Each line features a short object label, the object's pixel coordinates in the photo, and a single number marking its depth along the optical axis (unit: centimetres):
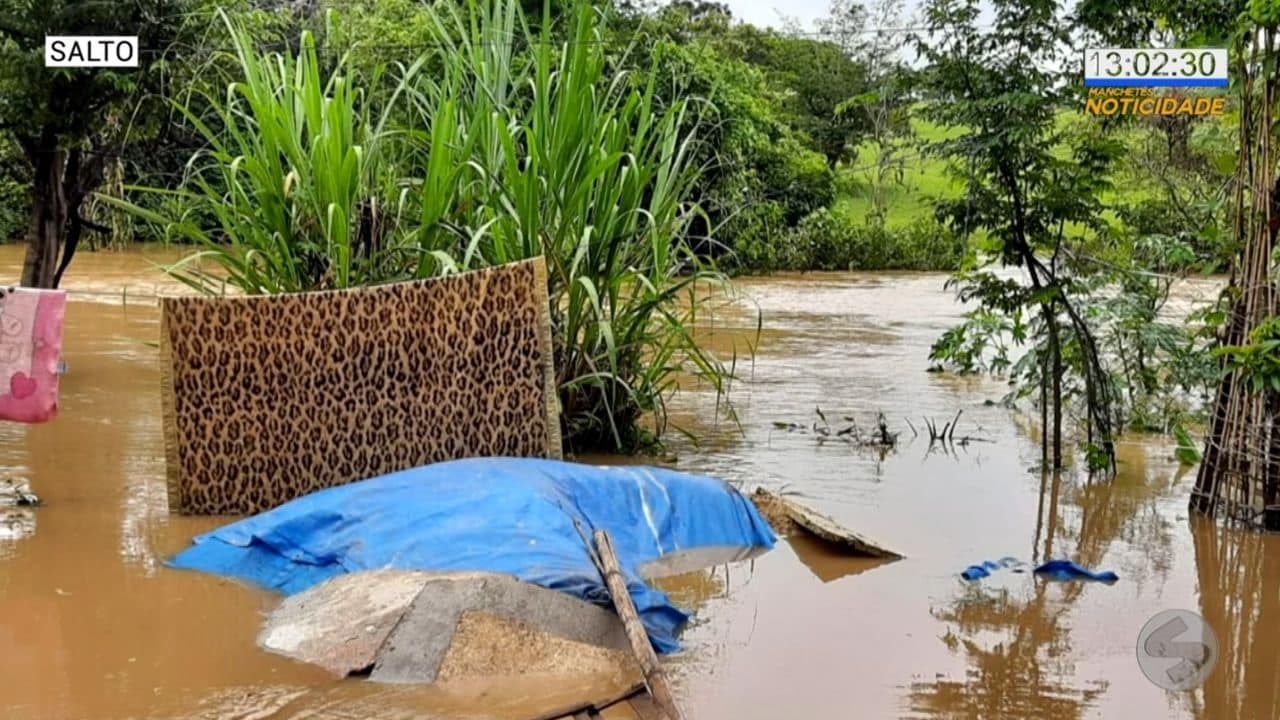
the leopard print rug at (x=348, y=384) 540
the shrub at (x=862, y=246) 2402
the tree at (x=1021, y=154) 636
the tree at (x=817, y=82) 2722
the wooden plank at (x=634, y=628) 328
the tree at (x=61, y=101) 836
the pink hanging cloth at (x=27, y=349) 527
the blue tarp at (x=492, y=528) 426
